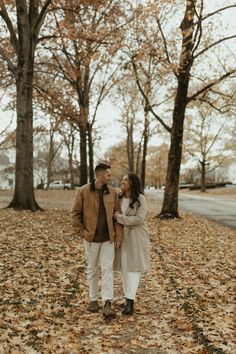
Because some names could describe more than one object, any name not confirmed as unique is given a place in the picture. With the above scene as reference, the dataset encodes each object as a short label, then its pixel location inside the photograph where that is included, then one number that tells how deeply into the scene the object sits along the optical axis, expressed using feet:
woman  19.53
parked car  249.18
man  19.22
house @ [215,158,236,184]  365.81
